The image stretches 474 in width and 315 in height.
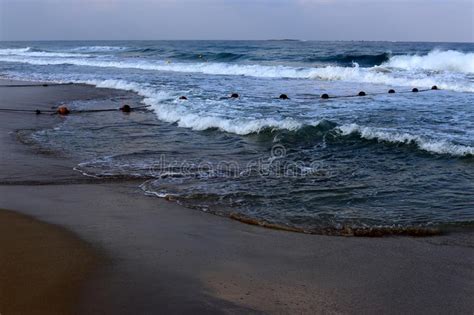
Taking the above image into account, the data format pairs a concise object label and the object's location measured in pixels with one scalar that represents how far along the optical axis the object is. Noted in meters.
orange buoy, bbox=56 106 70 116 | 14.28
